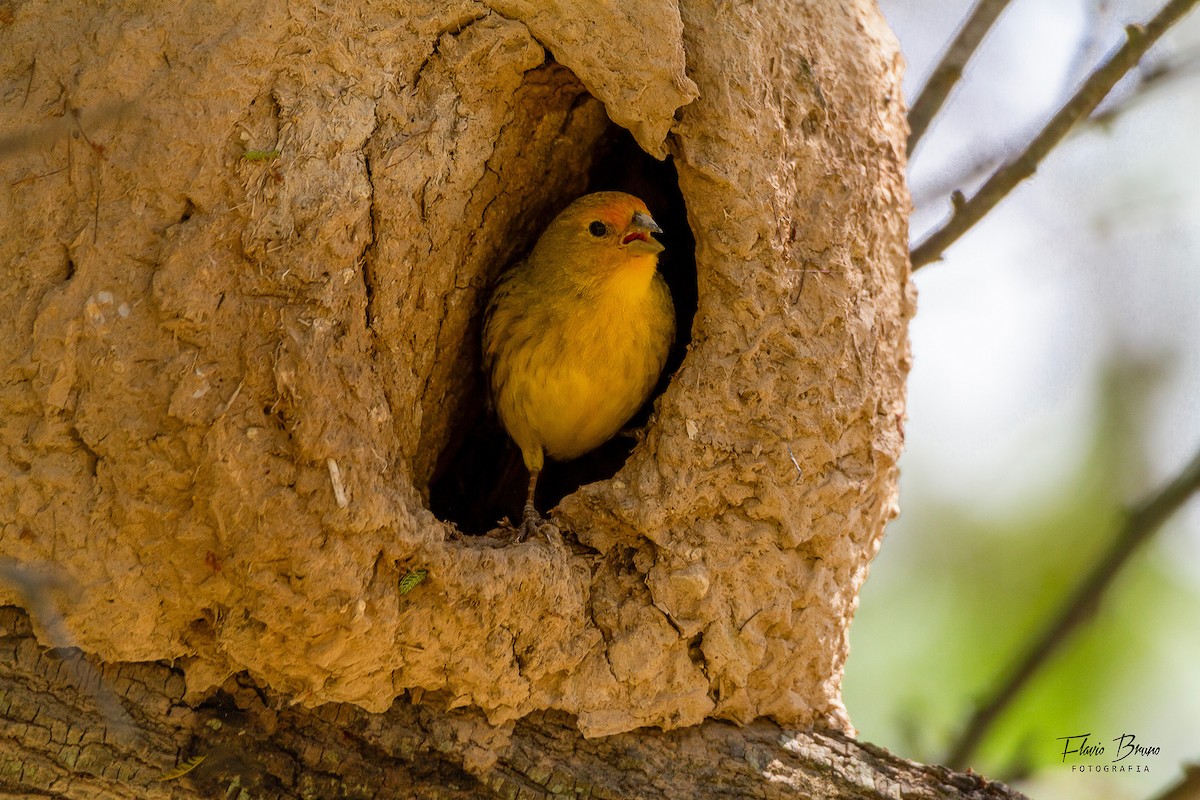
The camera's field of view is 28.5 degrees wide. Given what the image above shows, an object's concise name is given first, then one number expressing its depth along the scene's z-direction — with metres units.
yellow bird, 9.89
